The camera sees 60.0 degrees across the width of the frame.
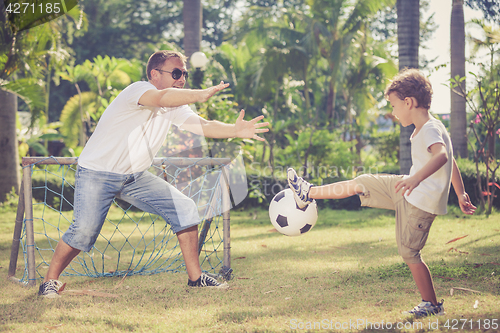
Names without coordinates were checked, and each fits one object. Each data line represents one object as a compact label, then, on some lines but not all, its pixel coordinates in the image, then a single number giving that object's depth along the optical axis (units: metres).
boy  2.90
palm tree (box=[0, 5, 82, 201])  9.22
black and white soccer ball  4.25
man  3.65
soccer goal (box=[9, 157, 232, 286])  4.23
